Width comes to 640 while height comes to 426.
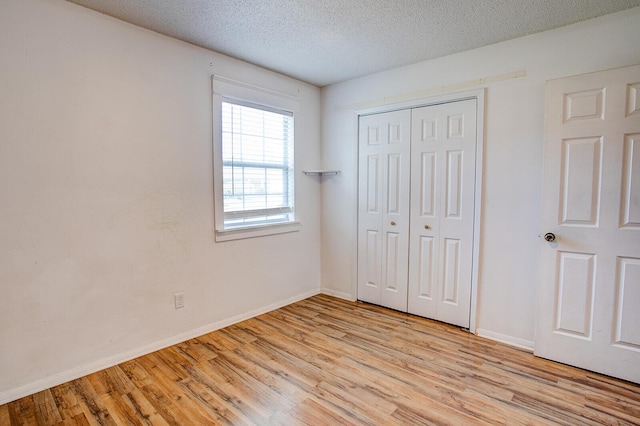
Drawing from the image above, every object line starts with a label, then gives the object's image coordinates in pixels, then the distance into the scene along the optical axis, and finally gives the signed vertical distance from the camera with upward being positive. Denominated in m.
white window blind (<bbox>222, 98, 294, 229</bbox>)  3.10 +0.33
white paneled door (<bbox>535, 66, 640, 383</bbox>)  2.20 -0.17
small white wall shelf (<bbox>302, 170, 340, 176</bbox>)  3.82 +0.30
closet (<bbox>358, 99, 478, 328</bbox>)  3.03 -0.10
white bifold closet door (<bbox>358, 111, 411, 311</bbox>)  3.40 -0.10
